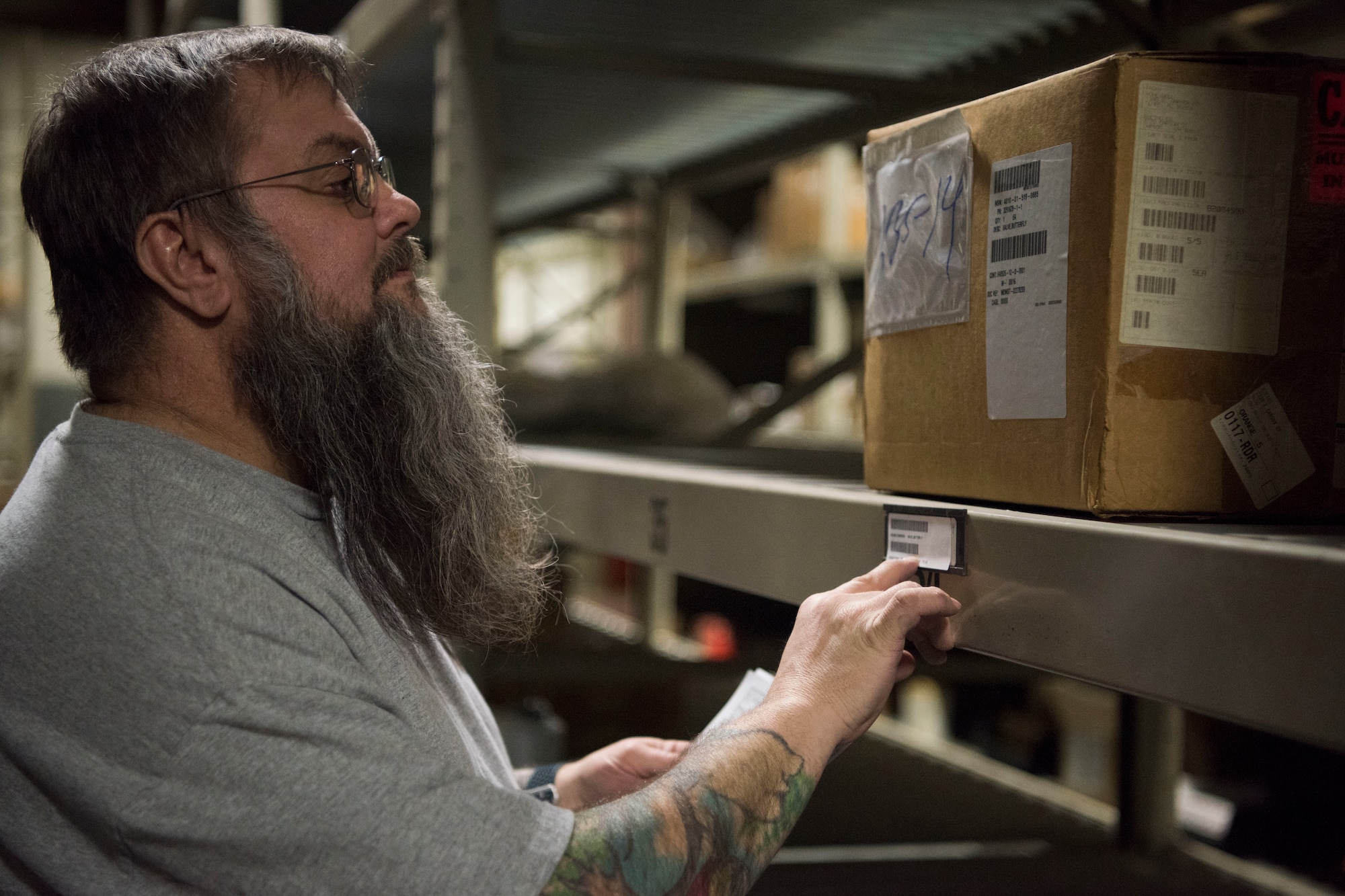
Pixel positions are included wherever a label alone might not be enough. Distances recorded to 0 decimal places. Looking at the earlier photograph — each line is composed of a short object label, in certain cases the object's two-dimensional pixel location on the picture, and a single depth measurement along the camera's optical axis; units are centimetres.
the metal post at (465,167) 165
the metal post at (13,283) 472
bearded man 81
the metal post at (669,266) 335
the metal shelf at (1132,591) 57
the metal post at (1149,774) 193
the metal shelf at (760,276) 389
